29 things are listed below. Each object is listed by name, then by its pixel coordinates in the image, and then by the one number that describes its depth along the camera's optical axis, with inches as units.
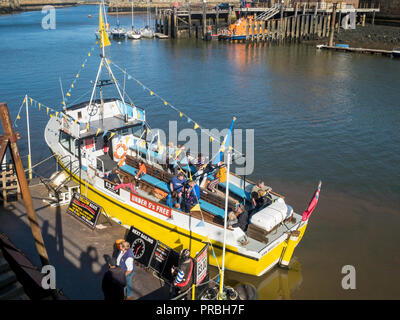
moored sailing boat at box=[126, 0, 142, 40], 2700.5
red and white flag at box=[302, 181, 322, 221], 407.2
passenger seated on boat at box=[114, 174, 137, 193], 503.8
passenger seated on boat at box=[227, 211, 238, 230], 426.9
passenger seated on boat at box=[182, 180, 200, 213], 468.1
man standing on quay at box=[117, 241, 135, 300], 346.0
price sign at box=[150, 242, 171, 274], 405.1
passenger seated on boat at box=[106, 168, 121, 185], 520.6
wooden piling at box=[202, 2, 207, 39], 2488.9
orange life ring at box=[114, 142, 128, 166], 596.4
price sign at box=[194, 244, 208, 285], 367.9
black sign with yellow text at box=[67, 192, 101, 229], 487.8
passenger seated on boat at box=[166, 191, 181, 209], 482.5
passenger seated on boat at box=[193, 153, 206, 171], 551.2
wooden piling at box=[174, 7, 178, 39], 2579.7
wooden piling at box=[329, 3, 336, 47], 2047.2
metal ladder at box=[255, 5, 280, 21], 2372.8
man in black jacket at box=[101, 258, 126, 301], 305.4
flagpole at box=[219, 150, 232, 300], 336.8
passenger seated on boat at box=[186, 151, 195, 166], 561.0
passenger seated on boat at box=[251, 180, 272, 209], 469.1
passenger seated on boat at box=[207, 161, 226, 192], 510.6
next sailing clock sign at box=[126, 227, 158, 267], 418.0
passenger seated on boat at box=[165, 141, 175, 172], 564.1
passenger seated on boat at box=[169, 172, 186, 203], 488.4
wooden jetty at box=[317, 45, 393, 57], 1865.5
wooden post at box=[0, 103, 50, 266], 289.3
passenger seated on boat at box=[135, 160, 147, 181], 530.0
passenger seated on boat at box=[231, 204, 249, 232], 432.8
